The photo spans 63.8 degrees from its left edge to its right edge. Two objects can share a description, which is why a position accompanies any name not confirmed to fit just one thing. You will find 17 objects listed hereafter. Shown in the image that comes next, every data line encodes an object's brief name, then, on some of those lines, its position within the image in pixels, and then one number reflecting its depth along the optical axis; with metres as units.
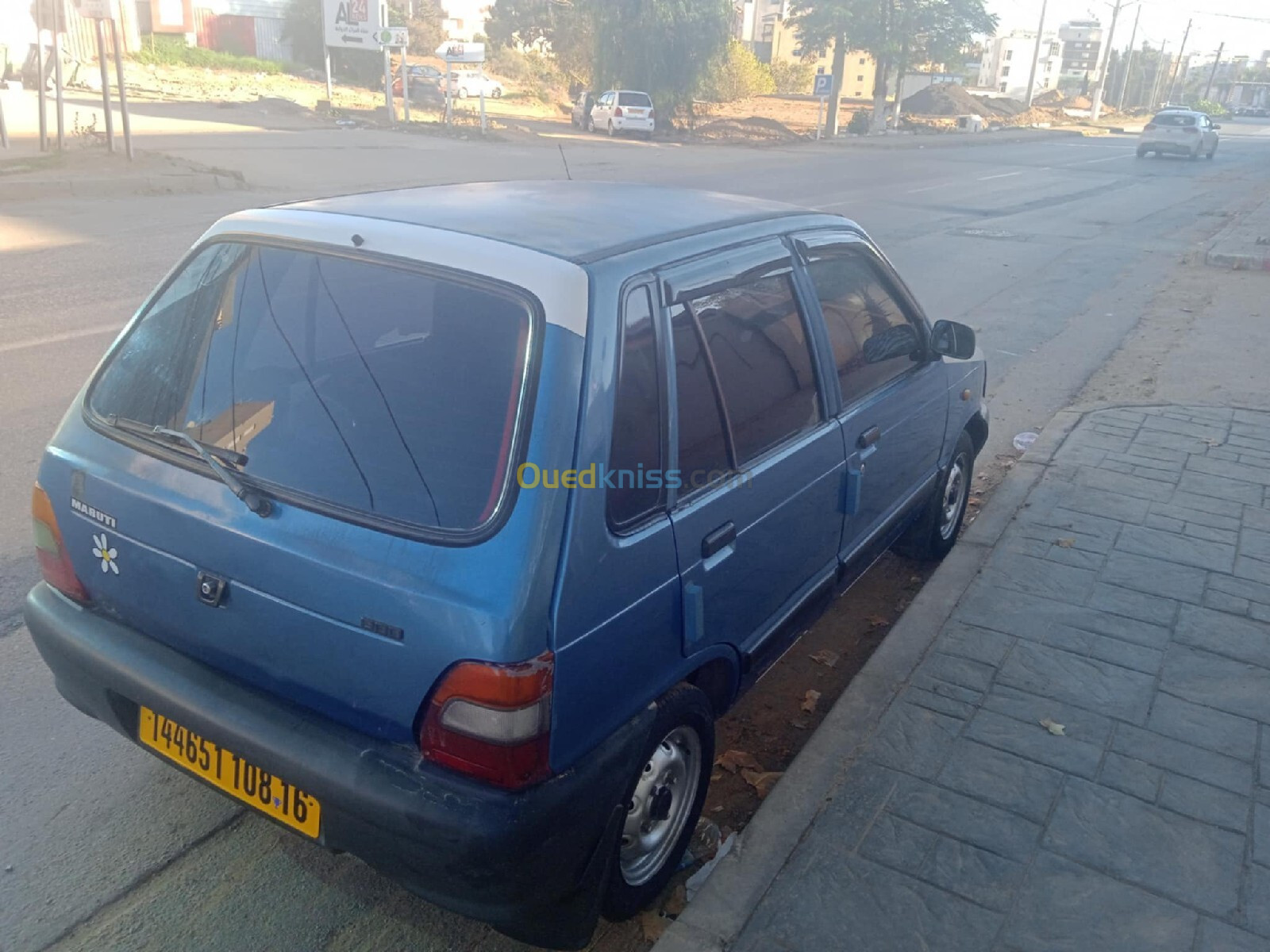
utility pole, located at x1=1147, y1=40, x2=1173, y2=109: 98.22
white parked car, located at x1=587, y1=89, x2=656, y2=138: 37.72
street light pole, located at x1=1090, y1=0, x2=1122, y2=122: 69.56
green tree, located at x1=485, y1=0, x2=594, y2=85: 45.84
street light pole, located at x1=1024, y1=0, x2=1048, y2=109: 62.58
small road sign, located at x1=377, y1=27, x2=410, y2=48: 32.78
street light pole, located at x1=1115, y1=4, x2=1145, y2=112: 85.62
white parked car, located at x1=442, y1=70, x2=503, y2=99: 44.47
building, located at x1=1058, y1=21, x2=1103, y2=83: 116.50
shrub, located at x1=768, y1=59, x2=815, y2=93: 69.56
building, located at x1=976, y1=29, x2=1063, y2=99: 93.31
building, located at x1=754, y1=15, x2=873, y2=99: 76.85
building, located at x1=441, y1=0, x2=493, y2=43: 63.66
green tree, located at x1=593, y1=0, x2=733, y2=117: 39.94
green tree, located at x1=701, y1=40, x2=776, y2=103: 51.06
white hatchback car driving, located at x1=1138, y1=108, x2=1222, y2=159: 37.94
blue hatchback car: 2.15
